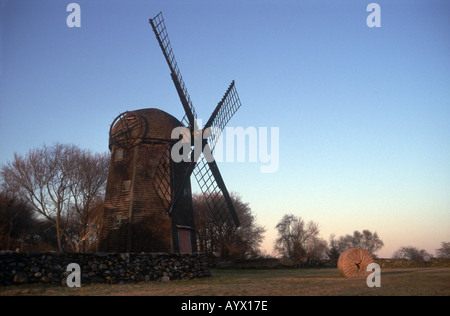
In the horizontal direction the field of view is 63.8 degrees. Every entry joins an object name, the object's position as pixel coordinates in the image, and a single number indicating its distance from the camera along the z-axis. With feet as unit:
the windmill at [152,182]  68.39
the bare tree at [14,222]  101.19
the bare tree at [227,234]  146.92
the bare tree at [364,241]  273.54
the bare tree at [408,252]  231.46
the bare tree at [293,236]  170.09
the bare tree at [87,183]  102.37
